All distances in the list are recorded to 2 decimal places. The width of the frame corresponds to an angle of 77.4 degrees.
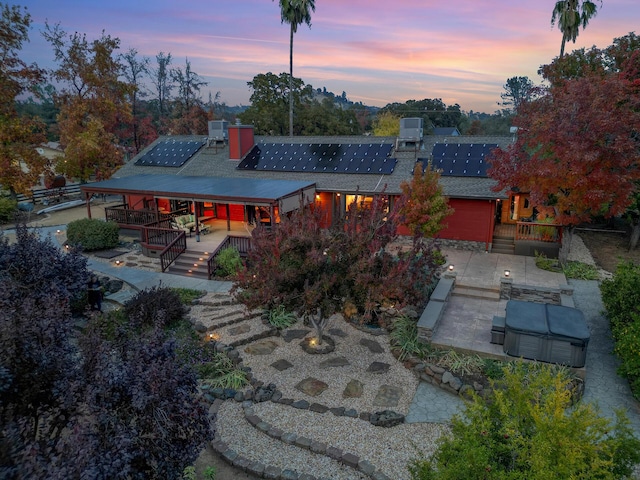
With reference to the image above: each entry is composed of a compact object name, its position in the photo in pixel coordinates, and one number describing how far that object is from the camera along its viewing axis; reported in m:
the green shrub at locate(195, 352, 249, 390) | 9.35
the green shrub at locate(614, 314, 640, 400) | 8.26
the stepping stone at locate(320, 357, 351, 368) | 10.05
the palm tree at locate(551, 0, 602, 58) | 26.30
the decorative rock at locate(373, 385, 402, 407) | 8.58
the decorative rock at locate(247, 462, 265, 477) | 6.70
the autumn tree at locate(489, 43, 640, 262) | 13.38
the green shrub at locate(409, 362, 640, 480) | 4.10
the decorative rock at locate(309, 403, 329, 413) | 8.33
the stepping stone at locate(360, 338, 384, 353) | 10.80
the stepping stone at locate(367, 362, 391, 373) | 9.84
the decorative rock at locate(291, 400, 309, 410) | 8.45
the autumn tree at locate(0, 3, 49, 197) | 23.94
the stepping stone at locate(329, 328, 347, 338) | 11.58
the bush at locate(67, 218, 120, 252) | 19.19
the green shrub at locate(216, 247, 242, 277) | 15.83
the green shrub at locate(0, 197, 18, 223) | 24.86
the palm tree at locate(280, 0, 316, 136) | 34.12
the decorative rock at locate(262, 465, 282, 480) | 6.62
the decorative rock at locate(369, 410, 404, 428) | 7.90
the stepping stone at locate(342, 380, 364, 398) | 8.88
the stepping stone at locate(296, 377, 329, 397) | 9.00
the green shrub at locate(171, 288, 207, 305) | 13.77
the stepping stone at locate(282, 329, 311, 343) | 11.40
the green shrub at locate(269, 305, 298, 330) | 12.02
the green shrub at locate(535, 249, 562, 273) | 16.00
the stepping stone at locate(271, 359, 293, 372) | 9.93
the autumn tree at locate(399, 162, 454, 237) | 15.81
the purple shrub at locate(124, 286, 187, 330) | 12.01
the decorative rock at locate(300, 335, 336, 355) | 10.64
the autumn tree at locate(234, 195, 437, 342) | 8.91
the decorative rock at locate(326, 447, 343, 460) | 7.02
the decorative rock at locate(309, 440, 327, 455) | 7.17
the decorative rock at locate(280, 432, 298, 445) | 7.44
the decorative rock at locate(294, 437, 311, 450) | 7.30
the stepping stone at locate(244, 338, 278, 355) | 10.68
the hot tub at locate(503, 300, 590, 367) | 9.00
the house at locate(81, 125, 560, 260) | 18.73
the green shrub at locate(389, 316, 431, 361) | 10.29
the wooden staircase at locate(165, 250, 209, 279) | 16.65
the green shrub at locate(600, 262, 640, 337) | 9.92
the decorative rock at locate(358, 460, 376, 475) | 6.67
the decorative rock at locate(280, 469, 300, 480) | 6.57
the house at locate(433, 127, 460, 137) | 52.67
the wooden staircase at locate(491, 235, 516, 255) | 18.45
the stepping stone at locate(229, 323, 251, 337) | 11.62
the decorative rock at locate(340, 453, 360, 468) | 6.86
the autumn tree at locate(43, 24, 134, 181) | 29.97
